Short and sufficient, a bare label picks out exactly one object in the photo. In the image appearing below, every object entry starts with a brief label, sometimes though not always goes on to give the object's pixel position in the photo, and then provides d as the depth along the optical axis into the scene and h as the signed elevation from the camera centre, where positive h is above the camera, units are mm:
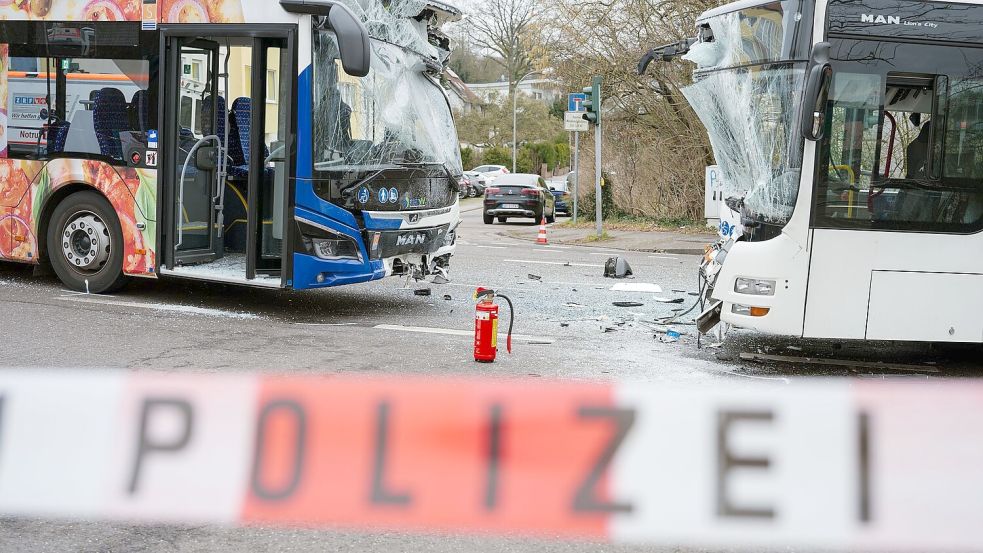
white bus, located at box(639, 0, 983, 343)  7684 +69
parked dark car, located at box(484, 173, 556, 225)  28516 -633
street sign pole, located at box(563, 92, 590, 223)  22953 +1439
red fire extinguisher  7809 -1208
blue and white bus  9125 +191
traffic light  20078 +1566
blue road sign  22812 +1820
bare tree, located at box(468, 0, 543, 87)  53344 +7768
